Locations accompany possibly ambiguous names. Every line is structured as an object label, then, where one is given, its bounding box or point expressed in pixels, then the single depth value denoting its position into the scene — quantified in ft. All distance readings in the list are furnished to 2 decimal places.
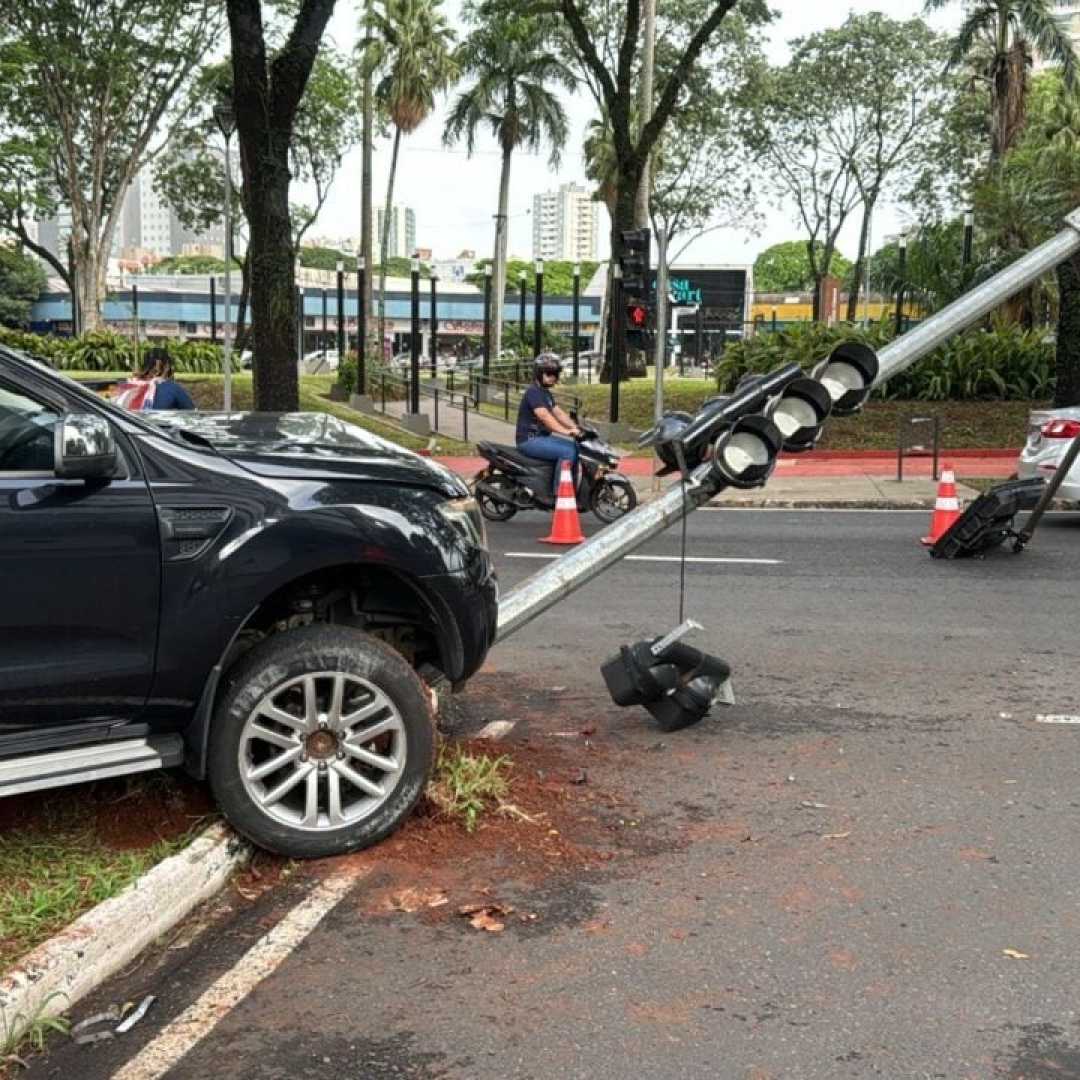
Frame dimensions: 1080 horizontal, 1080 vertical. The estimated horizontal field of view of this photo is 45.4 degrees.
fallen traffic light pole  18.12
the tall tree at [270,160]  48.83
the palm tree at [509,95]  136.67
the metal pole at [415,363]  77.97
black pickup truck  12.91
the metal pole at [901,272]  78.23
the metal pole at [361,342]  90.58
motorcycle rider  41.16
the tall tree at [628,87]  78.43
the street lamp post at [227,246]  61.36
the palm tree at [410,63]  130.00
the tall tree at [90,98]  98.22
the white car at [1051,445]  39.34
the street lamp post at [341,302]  96.82
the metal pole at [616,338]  67.30
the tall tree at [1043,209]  61.57
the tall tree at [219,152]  124.77
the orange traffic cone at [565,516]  40.06
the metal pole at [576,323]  104.38
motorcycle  42.01
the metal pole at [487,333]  104.60
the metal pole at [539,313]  94.08
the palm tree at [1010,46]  106.42
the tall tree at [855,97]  136.67
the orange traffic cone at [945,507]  37.50
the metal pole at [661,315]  55.21
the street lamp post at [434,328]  84.94
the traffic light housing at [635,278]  58.23
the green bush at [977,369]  74.13
